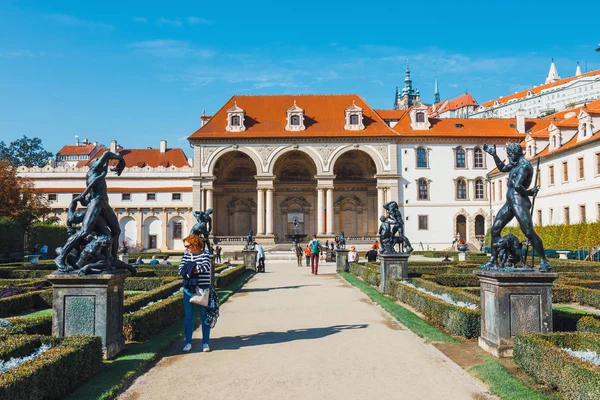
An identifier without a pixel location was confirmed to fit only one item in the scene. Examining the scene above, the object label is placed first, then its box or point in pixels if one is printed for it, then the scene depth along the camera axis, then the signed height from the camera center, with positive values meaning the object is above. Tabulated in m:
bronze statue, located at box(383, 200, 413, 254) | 16.44 +0.26
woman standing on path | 8.12 -0.83
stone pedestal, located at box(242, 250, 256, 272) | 27.19 -1.53
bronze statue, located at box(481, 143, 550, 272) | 7.74 +0.38
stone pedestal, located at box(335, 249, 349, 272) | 25.60 -1.59
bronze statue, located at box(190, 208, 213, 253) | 17.14 +0.31
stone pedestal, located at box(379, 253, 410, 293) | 15.82 -1.18
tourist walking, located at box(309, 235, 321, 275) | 24.03 -1.25
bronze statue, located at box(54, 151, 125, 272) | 7.64 +0.27
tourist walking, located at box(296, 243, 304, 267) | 31.49 -1.61
